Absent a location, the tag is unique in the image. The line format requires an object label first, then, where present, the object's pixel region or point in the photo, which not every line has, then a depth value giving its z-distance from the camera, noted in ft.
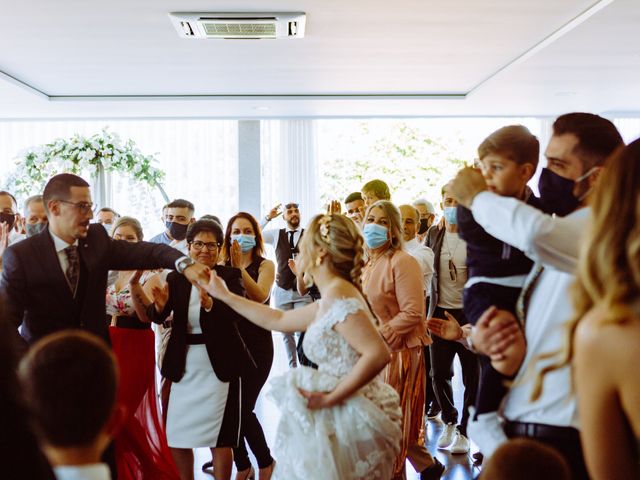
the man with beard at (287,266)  22.79
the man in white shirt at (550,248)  5.58
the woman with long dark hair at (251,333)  13.01
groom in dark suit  10.39
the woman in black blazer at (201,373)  12.01
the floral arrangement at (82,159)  23.48
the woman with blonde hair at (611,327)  3.77
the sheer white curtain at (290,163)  35.99
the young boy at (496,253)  6.51
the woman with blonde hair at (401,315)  12.48
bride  8.62
